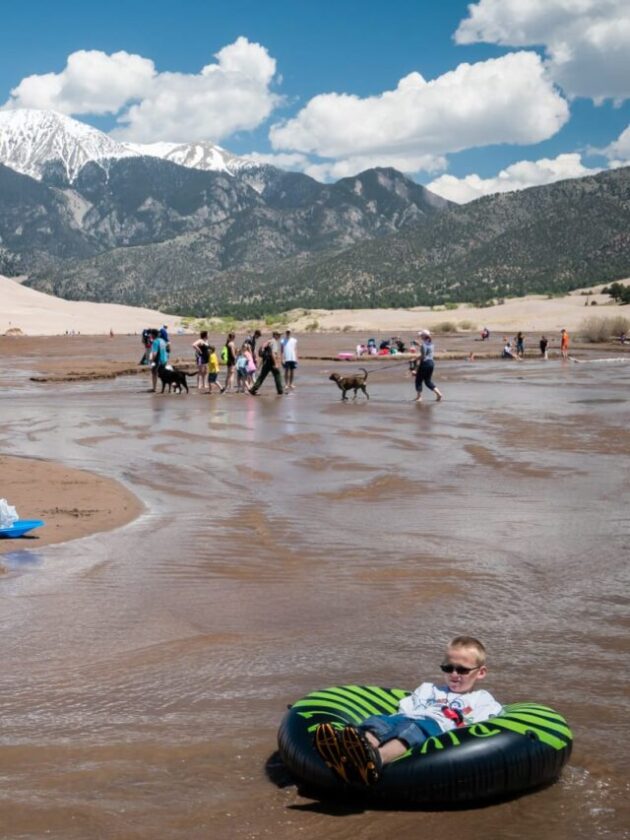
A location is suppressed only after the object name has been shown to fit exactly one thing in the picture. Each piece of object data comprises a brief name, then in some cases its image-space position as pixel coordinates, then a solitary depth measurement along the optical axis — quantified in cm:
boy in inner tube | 537
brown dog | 2783
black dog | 2977
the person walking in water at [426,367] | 2710
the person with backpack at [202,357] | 3109
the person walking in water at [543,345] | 5036
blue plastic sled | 1095
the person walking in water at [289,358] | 3090
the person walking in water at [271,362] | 2919
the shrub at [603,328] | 6944
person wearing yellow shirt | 3077
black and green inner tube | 544
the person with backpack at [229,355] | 3084
